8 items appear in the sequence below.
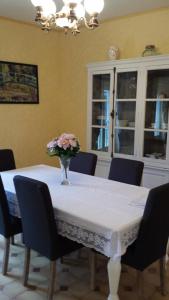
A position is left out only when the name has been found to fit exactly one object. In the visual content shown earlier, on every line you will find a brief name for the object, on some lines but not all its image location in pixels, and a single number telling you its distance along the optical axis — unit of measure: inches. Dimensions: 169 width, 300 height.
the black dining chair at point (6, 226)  90.0
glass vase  100.3
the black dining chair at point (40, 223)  74.4
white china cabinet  136.0
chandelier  84.0
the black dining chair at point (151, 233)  70.8
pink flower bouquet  96.7
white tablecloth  68.9
